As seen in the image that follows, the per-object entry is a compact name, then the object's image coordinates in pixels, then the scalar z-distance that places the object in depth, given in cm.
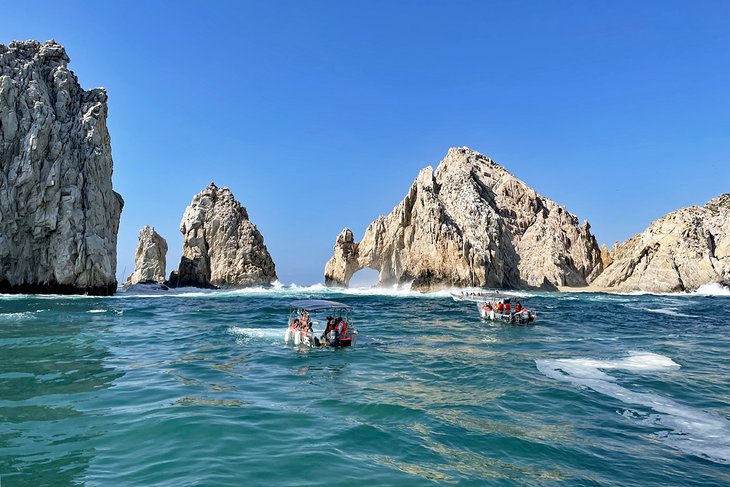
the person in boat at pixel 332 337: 2603
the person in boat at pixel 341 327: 2649
